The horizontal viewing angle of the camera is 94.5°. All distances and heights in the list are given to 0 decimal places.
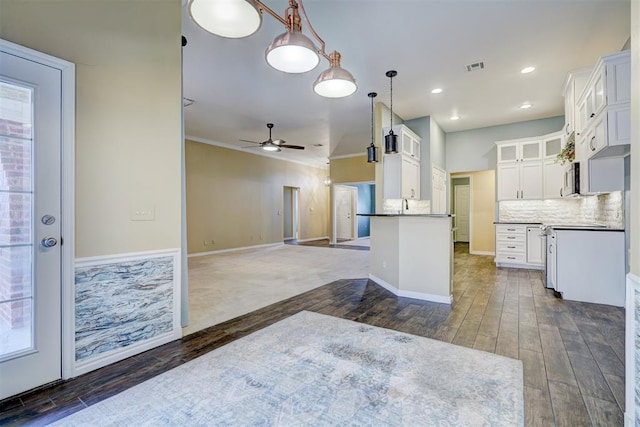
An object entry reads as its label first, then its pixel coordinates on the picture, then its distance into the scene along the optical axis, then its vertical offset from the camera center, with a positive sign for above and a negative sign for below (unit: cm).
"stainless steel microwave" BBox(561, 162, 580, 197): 418 +50
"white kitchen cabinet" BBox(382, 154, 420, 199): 523 +66
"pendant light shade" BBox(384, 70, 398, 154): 465 +110
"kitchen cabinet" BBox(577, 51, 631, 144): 286 +130
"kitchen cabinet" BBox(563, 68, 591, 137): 409 +175
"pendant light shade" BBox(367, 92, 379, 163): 492 +102
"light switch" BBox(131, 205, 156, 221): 238 +0
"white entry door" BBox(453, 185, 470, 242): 977 +7
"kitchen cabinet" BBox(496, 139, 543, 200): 596 +90
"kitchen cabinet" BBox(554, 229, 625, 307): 351 -65
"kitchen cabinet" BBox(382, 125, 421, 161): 524 +136
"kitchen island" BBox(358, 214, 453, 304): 365 -56
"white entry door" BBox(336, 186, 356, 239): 1134 +1
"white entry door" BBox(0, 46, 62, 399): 181 -6
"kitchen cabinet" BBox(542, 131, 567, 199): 565 +87
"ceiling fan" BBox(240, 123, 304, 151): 645 +149
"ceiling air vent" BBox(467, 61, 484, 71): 398 +202
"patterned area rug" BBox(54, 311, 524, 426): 163 -112
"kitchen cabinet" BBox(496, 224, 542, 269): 566 -66
